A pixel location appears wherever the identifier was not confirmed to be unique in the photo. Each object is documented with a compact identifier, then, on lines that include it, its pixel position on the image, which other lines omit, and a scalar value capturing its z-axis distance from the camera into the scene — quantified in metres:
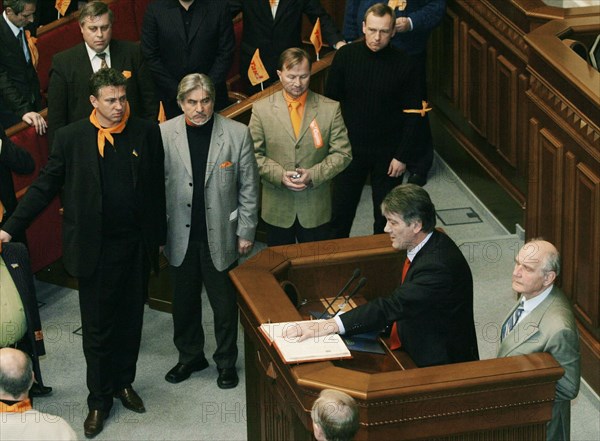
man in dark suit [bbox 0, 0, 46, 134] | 11.76
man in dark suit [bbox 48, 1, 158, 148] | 10.80
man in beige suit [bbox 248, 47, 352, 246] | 10.45
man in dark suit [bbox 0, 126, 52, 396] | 9.20
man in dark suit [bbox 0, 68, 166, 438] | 9.34
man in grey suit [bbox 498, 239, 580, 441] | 7.45
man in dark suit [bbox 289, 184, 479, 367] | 7.79
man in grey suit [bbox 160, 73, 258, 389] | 9.88
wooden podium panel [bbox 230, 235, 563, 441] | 7.04
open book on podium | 7.37
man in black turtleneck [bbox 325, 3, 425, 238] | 11.03
